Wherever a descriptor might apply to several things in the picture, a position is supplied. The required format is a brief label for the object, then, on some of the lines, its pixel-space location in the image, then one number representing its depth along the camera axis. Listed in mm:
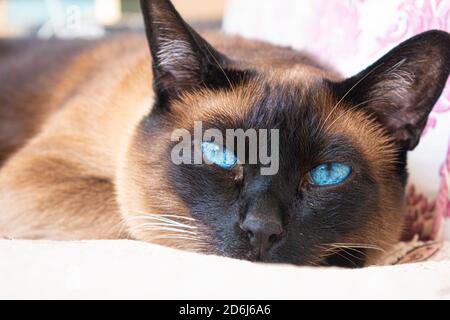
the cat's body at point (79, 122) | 324
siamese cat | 261
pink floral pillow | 320
